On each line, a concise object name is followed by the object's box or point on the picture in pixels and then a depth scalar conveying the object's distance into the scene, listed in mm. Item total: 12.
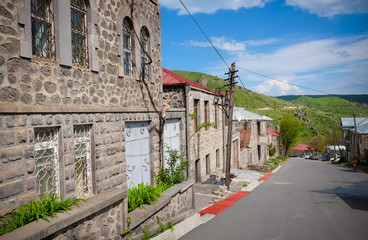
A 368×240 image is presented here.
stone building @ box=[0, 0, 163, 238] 4105
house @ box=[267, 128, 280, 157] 59122
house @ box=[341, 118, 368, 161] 38281
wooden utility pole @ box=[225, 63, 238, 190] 15821
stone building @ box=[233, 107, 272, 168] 30216
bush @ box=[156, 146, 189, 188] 8729
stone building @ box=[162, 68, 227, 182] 12883
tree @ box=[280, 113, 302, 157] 68438
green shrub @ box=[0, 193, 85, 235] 3796
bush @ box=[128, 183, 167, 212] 6438
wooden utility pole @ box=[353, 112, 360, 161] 37734
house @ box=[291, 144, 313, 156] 85712
